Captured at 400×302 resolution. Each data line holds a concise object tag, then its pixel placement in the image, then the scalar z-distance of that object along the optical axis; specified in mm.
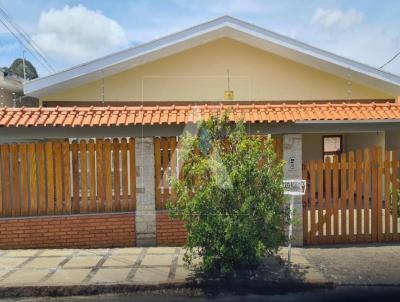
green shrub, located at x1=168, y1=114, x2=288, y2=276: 5977
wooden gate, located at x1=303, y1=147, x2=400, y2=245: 7605
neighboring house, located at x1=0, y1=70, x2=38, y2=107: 12484
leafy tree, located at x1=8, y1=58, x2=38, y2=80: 34822
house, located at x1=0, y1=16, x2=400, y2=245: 10805
